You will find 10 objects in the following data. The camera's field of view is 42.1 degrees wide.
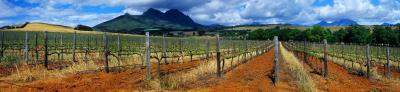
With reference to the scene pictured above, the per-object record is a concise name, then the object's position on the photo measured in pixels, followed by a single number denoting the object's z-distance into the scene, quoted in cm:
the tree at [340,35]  10315
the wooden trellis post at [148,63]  1520
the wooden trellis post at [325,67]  1911
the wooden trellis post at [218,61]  1612
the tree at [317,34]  12031
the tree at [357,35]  9394
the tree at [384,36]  8375
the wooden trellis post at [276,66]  1593
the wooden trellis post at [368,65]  2110
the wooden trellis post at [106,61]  1831
